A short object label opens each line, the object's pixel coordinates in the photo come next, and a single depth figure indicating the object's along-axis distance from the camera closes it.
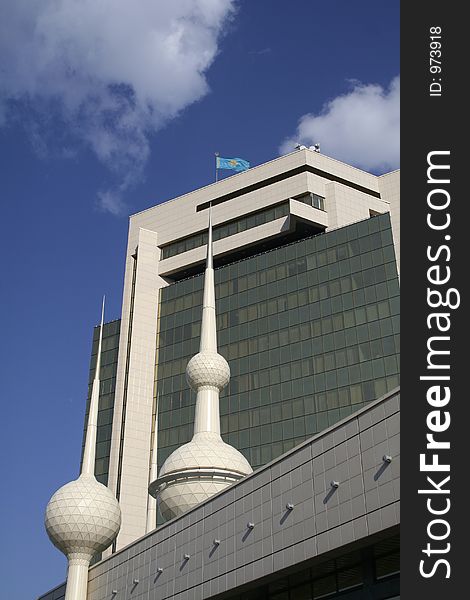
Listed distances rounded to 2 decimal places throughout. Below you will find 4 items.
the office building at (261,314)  72.31
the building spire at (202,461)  42.53
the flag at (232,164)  87.12
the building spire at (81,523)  44.06
